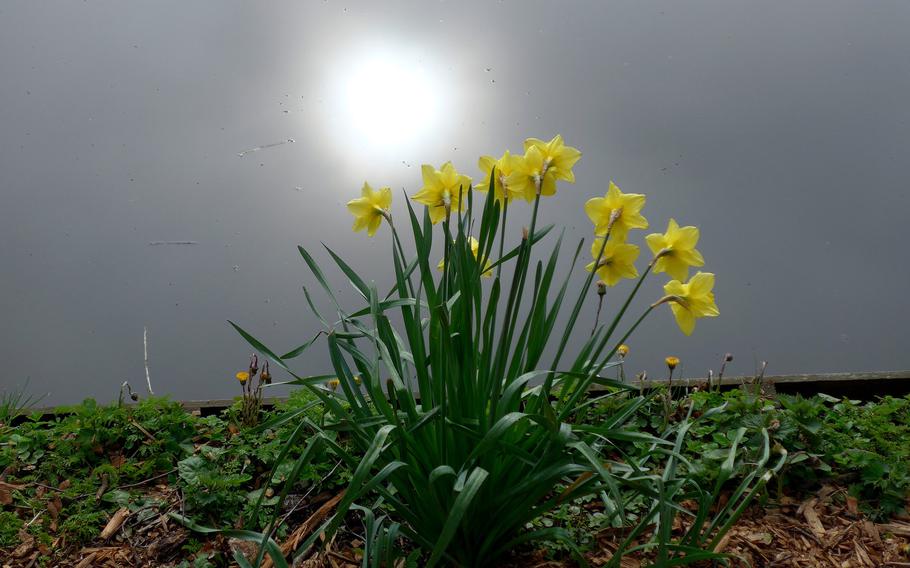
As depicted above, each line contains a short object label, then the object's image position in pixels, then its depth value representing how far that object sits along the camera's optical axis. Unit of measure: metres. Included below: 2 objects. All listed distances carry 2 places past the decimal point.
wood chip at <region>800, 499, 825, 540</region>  1.91
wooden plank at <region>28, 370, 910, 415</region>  2.59
